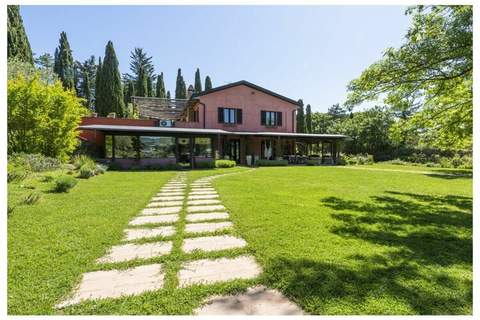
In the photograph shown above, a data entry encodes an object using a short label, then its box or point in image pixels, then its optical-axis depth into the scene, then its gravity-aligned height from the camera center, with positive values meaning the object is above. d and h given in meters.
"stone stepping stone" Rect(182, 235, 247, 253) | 3.34 -1.26
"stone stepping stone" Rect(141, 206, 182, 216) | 5.14 -1.16
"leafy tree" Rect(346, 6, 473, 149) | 5.60 +2.20
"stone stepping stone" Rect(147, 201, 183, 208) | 5.75 -1.13
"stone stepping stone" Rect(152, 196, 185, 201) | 6.43 -1.10
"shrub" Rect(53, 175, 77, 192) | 6.68 -0.74
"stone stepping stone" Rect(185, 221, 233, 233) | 4.05 -1.22
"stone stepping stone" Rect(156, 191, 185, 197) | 6.97 -1.08
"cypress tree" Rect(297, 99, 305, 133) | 37.75 +5.58
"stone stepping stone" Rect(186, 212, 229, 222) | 4.68 -1.19
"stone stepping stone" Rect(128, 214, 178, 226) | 4.47 -1.20
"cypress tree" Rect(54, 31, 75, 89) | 32.31 +13.42
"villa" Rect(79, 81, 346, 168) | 15.78 +1.81
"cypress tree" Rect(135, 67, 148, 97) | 36.97 +11.32
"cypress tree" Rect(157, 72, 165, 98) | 41.44 +12.51
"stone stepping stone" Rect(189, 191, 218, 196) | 7.29 -1.07
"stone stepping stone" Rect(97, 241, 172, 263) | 3.00 -1.26
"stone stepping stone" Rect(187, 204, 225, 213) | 5.33 -1.16
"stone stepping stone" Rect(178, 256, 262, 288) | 2.52 -1.28
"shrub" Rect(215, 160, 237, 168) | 16.70 -0.43
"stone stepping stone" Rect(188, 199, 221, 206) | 6.00 -1.13
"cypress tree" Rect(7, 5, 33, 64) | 19.48 +10.12
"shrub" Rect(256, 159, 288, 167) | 19.60 -0.43
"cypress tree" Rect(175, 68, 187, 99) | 46.56 +13.96
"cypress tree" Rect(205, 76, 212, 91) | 46.50 +14.78
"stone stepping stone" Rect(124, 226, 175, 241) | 3.76 -1.23
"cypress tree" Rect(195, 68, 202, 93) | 46.13 +14.90
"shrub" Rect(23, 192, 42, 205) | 5.43 -0.94
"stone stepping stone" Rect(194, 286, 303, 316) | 2.03 -1.30
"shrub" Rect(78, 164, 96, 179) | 9.69 -0.58
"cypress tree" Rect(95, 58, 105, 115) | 31.53 +8.31
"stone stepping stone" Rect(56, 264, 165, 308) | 2.26 -1.29
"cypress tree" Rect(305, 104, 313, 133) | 38.47 +6.35
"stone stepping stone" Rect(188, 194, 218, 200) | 6.58 -1.10
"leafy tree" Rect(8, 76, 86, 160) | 10.77 +1.87
